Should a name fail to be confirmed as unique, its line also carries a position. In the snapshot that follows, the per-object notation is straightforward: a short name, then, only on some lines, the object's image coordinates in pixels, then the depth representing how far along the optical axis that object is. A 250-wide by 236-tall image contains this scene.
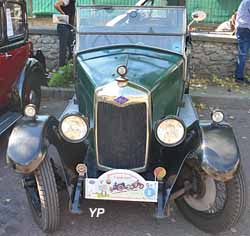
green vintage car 3.31
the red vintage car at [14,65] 5.27
